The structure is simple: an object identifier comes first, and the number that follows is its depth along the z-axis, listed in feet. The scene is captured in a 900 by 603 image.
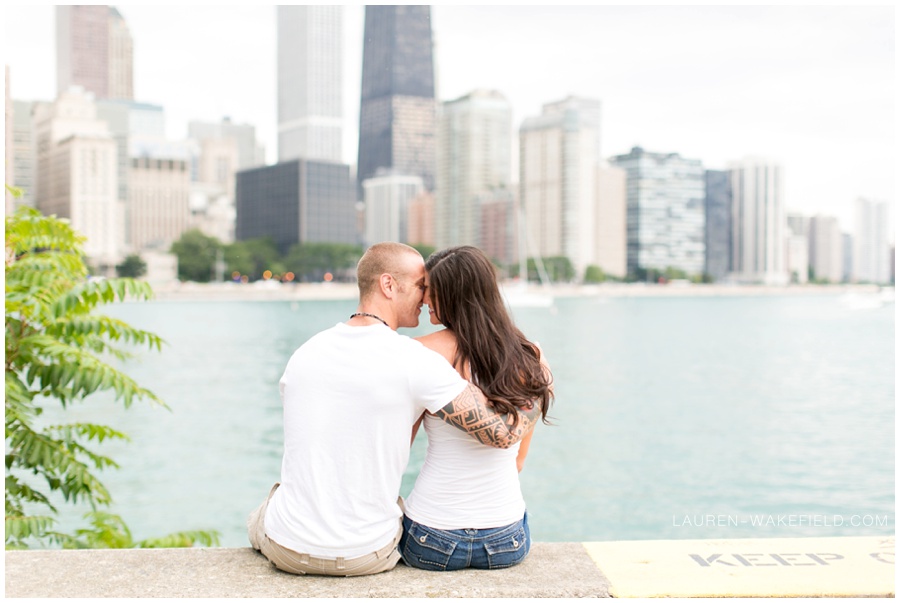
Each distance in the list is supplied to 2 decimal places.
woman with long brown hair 10.92
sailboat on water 306.96
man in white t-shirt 10.28
